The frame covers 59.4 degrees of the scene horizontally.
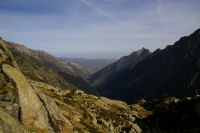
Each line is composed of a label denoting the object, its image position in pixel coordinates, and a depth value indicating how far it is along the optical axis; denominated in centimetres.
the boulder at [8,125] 1856
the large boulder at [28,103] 2423
